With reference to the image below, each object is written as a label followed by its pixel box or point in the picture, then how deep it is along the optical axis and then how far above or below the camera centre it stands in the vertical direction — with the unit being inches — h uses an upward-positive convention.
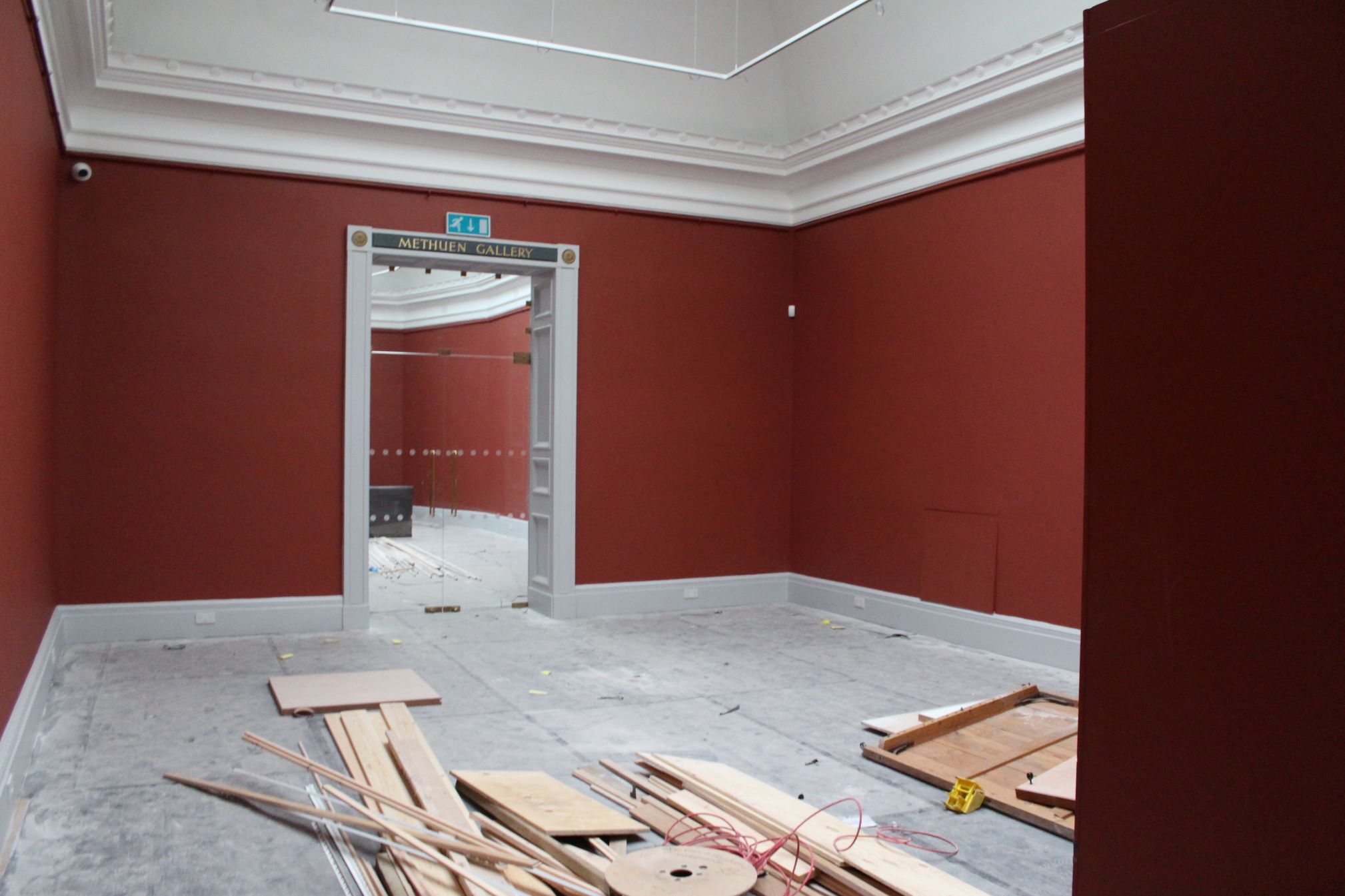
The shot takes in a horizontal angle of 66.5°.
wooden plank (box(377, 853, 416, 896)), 133.6 -59.4
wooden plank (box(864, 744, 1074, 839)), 163.6 -60.5
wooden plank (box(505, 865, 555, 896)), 132.3 -58.5
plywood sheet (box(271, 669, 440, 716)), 223.3 -59.2
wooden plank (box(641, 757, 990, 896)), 137.5 -58.9
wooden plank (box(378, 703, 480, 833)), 157.2 -59.1
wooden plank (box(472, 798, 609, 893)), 137.6 -58.9
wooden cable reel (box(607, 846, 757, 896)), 125.8 -55.6
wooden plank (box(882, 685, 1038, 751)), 202.1 -58.9
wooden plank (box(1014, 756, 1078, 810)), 168.2 -58.0
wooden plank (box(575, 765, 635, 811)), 171.9 -60.8
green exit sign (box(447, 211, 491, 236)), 338.3 +69.9
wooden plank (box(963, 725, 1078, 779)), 192.2 -60.1
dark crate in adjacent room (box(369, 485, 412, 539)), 379.6 -28.5
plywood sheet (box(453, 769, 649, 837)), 153.3 -58.5
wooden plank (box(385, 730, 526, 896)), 155.7 -58.7
